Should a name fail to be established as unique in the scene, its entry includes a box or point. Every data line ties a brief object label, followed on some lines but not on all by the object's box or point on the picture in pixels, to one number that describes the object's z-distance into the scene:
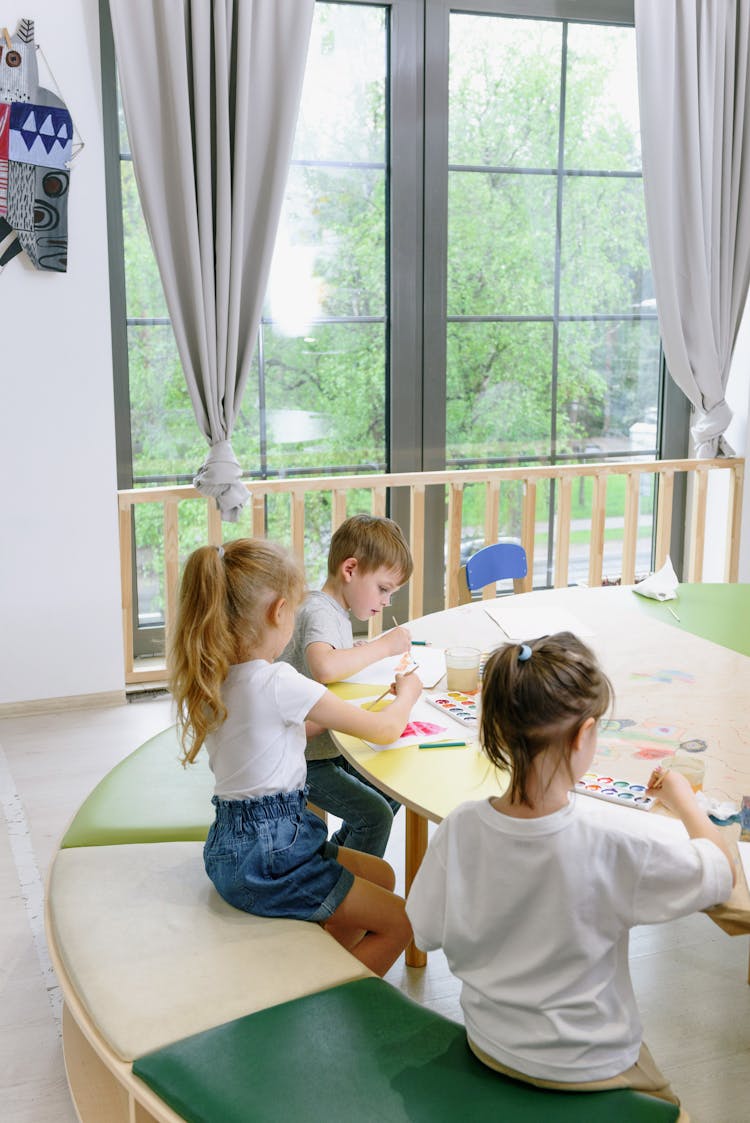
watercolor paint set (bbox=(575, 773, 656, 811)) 1.61
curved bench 1.40
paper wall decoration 3.41
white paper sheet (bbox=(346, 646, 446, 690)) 2.16
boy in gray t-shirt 2.18
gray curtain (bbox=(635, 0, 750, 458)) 4.15
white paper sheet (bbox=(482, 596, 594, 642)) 2.44
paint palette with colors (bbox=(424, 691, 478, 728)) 1.96
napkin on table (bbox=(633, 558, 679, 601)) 2.71
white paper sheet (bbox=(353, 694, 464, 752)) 1.88
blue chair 3.00
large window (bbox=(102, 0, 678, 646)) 4.04
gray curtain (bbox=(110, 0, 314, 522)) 3.52
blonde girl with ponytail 1.79
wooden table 1.70
